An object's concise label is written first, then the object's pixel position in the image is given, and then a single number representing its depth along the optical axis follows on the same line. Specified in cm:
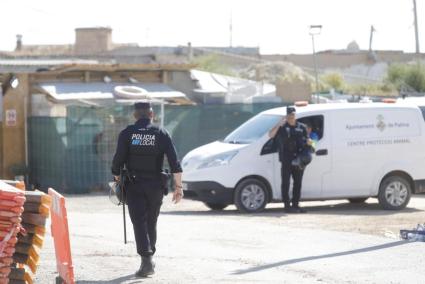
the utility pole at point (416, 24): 5972
